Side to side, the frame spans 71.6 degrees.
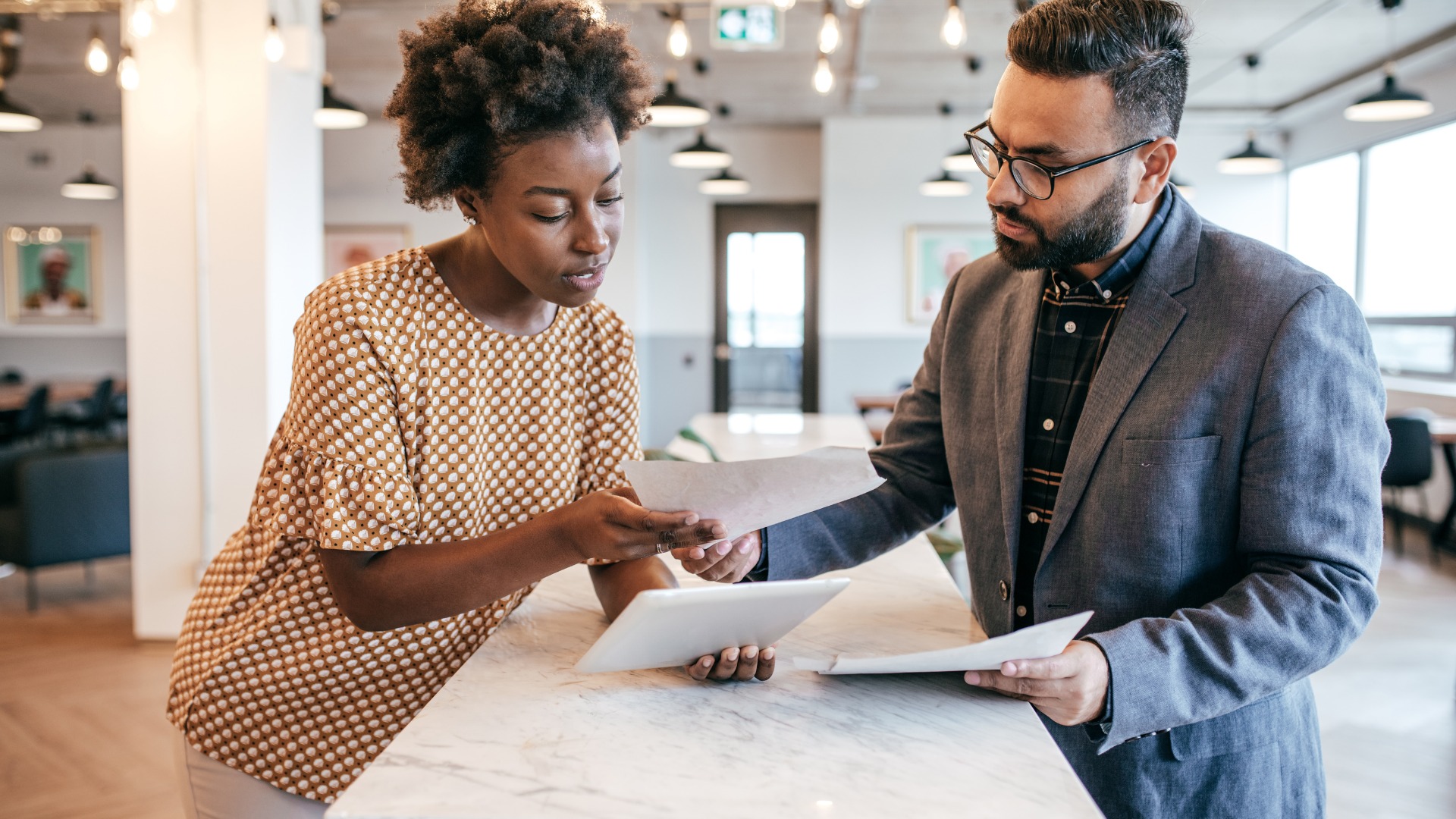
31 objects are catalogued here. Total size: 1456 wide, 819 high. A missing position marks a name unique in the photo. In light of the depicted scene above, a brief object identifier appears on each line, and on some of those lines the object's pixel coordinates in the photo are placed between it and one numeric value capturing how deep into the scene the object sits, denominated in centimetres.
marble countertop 88
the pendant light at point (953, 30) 353
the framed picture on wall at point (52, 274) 1066
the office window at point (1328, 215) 868
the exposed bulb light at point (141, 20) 357
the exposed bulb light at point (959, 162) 661
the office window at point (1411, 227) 729
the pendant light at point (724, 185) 799
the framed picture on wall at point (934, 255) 993
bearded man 110
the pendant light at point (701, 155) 674
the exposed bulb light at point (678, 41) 379
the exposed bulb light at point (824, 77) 405
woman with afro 115
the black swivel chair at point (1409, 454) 577
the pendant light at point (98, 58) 389
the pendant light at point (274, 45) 388
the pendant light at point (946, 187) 761
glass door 1046
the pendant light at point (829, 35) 366
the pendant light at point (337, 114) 530
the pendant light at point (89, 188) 891
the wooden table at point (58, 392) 830
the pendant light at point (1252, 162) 671
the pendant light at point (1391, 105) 508
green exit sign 518
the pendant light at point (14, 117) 498
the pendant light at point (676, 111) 461
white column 424
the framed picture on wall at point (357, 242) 1038
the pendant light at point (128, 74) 398
